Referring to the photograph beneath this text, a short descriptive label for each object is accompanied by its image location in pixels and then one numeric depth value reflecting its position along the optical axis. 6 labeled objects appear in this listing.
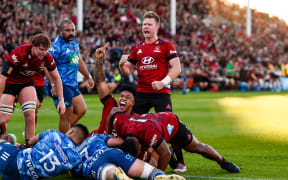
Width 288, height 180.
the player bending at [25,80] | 16.59
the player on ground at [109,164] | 12.09
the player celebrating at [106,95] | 14.31
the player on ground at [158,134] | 12.74
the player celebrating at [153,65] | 16.64
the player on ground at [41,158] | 11.98
